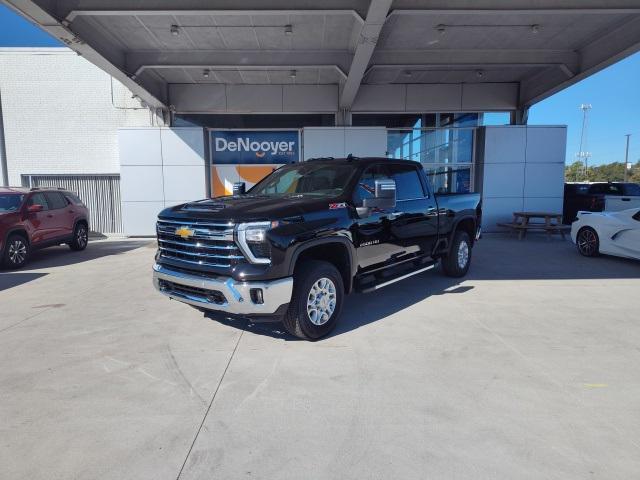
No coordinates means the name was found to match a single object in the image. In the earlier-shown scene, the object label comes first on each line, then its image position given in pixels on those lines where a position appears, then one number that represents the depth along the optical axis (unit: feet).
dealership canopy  28.78
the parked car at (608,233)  27.84
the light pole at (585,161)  283.59
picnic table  41.24
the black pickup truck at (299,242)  13.03
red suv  28.35
